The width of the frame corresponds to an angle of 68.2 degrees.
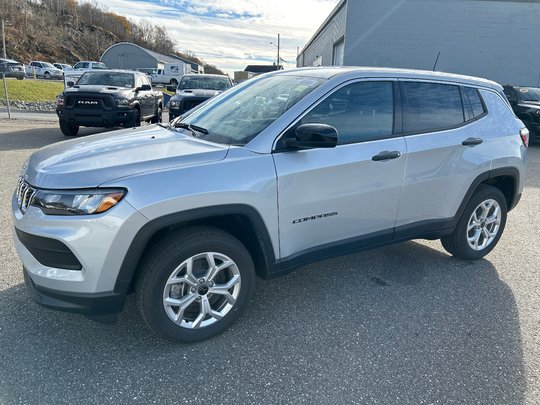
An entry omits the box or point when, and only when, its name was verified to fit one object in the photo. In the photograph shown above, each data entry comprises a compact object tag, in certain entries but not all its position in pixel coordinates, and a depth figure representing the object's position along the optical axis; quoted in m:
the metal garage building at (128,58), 65.94
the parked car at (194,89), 11.24
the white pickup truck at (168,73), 46.78
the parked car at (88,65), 40.22
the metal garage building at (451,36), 21.47
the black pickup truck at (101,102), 9.75
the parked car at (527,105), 12.00
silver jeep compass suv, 2.28
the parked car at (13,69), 33.39
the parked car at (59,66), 44.15
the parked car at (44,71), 40.25
